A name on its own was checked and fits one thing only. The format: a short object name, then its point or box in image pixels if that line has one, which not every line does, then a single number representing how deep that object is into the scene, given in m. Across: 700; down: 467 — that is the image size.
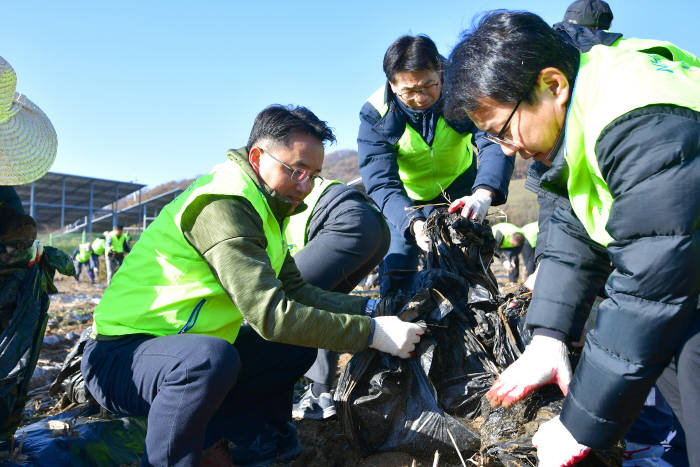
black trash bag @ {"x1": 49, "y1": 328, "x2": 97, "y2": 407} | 2.29
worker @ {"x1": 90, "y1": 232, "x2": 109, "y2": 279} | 19.25
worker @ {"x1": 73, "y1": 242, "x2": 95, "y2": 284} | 19.95
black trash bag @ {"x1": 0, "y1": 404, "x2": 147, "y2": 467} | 1.90
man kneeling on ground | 1.78
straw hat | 2.07
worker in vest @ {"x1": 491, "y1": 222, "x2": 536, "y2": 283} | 10.66
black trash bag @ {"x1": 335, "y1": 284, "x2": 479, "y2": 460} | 1.97
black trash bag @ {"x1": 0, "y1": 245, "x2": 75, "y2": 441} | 1.88
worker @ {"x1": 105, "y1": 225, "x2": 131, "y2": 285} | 16.03
